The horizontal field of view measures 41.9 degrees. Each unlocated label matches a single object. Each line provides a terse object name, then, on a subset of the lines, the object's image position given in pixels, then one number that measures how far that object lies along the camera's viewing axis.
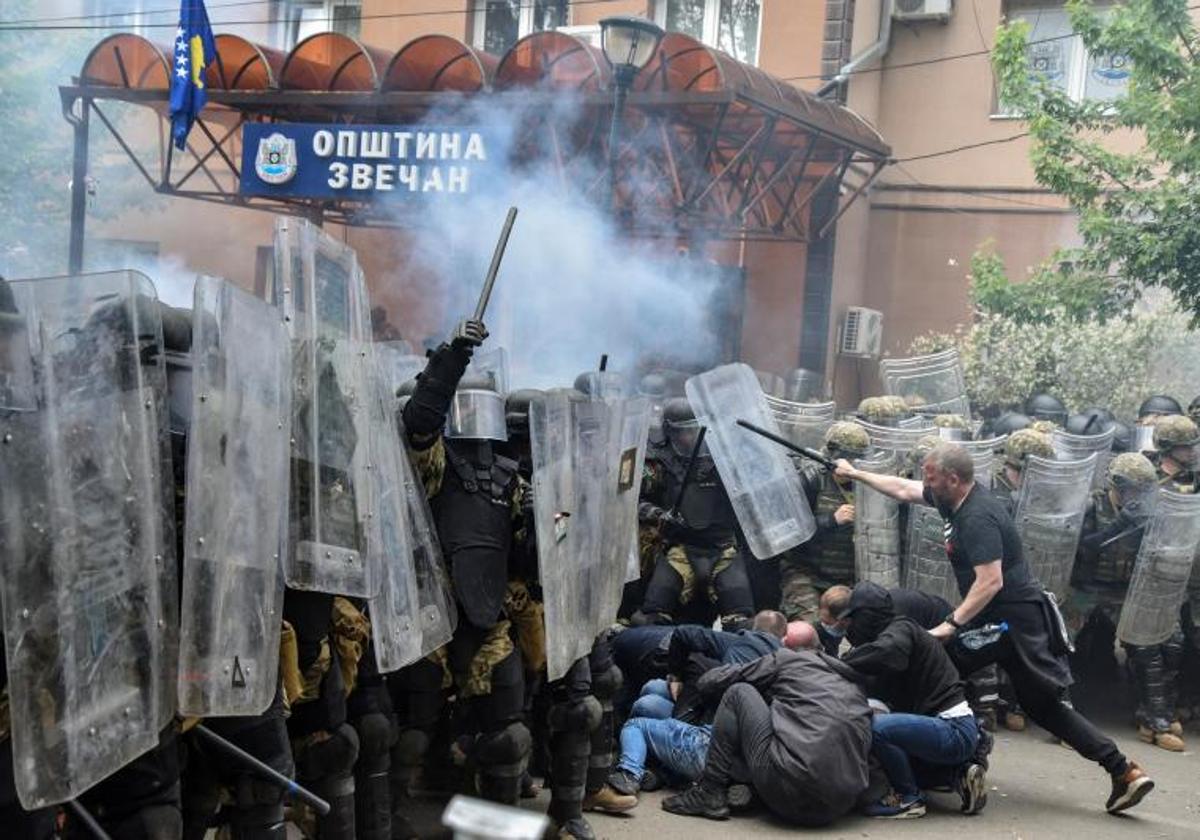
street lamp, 9.44
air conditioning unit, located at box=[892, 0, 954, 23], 16.44
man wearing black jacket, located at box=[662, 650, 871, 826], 5.92
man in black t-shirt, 6.50
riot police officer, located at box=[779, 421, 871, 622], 7.90
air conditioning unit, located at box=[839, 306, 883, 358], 16.23
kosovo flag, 12.35
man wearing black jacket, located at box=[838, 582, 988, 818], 6.26
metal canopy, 12.05
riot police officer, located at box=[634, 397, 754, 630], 7.39
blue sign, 12.45
